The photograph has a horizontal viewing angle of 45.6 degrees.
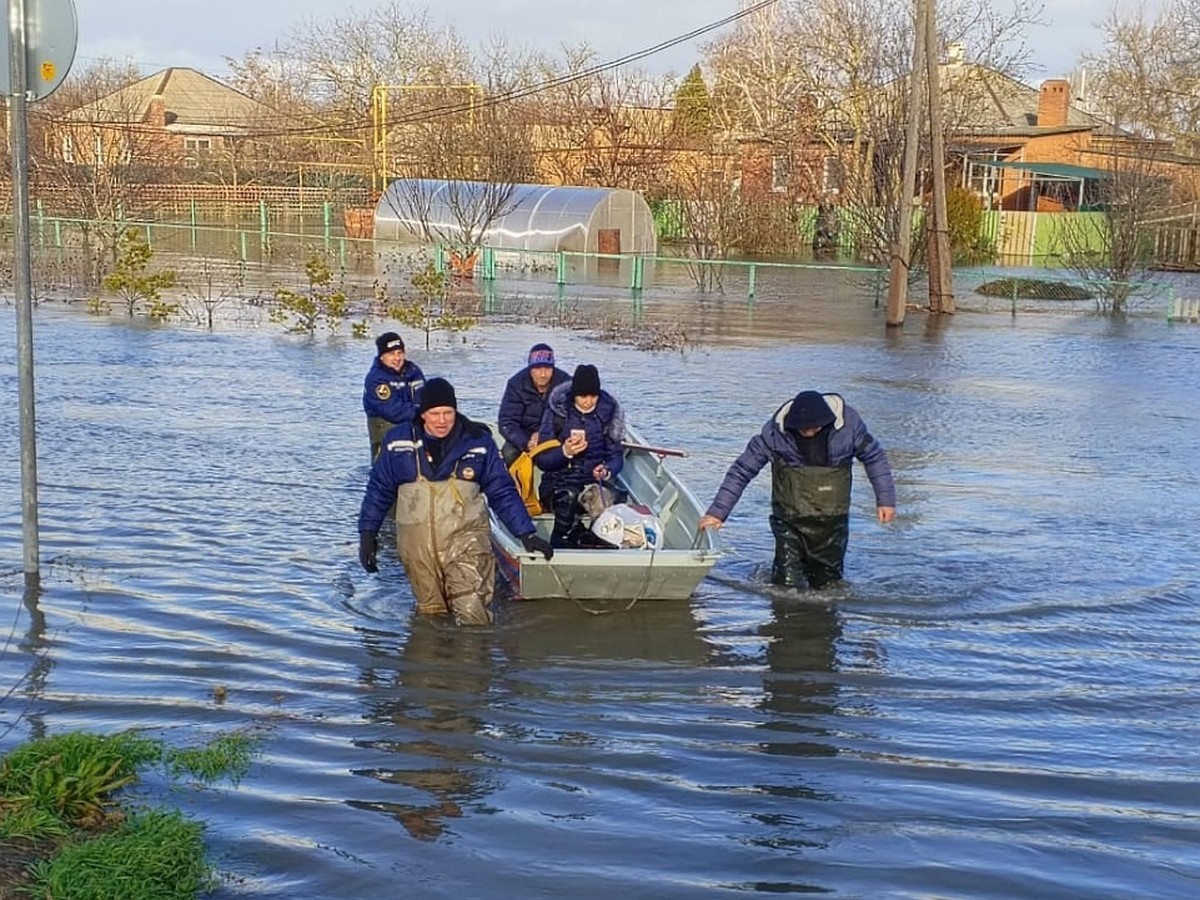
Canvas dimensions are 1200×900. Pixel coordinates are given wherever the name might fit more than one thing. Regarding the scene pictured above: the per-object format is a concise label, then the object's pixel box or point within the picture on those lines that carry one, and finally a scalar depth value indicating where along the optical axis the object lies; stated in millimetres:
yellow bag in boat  9750
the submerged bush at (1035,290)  34281
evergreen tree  56469
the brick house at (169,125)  37625
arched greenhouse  38844
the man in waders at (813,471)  8445
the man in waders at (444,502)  7652
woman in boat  9445
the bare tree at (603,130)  53750
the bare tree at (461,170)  34719
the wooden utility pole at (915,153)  26516
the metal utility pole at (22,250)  7207
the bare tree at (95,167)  32125
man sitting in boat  10141
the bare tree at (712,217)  40312
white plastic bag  8703
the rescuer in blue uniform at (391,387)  10492
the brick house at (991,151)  48781
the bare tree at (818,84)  46312
